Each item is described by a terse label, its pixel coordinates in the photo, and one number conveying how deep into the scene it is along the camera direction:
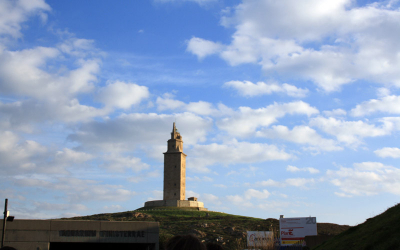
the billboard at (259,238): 34.59
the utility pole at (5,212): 24.00
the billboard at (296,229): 35.84
